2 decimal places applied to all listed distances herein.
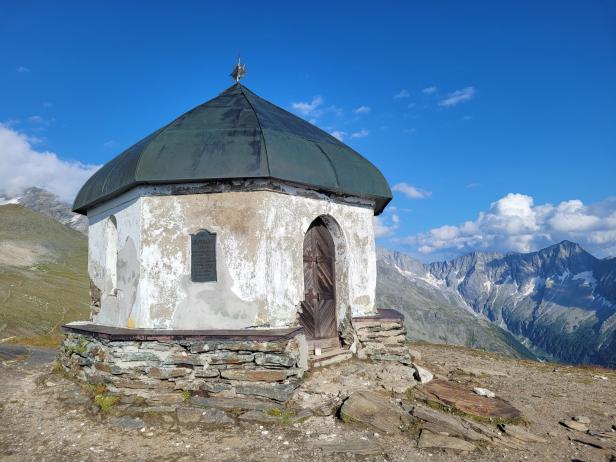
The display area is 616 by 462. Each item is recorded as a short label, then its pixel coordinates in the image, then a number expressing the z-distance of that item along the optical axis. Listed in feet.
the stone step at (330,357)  29.44
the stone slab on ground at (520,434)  21.31
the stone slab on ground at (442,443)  19.91
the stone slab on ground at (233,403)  23.57
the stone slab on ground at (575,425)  23.17
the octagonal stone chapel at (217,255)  25.05
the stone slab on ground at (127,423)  21.94
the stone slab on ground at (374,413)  21.66
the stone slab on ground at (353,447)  19.29
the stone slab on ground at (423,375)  28.25
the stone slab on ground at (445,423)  20.92
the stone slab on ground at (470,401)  23.91
